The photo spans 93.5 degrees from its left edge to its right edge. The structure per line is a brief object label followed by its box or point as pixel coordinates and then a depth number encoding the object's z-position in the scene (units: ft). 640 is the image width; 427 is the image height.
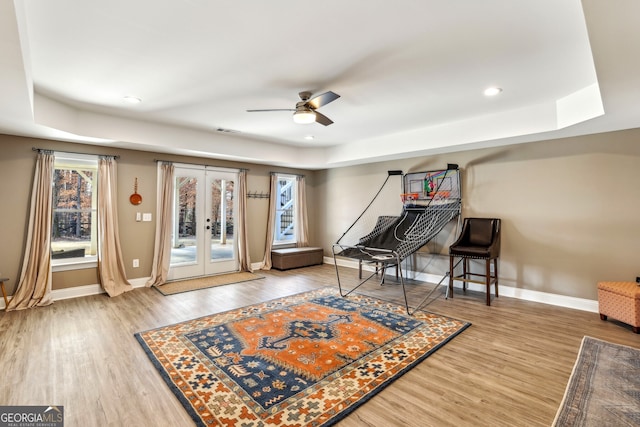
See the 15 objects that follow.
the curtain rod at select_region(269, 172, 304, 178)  22.77
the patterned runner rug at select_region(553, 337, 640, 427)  6.29
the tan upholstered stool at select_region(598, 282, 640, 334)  10.46
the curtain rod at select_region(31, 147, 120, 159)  13.88
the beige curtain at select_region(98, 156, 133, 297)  15.33
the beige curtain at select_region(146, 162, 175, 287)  17.33
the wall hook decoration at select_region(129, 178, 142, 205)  16.66
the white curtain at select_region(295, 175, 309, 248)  24.45
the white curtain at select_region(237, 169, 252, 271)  20.79
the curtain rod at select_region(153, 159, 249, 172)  17.48
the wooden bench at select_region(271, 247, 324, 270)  21.74
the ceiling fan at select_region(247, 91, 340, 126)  10.59
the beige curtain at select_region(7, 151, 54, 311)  13.46
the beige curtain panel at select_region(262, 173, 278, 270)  22.21
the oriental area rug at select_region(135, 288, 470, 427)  6.67
